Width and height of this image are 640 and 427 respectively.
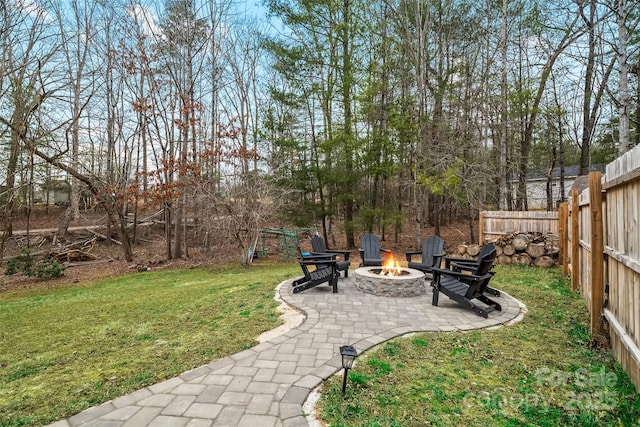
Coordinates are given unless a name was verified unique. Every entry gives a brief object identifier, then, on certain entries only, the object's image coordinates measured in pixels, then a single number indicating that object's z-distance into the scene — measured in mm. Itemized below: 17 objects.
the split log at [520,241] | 7348
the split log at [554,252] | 7117
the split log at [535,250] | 7160
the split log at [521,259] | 7284
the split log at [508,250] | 7500
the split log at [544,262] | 7079
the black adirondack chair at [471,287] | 3860
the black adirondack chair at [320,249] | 6297
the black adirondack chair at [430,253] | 5914
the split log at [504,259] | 7556
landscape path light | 2066
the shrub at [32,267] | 8469
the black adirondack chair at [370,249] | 6422
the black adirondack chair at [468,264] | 4714
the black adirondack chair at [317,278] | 4891
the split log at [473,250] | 7910
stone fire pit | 4699
